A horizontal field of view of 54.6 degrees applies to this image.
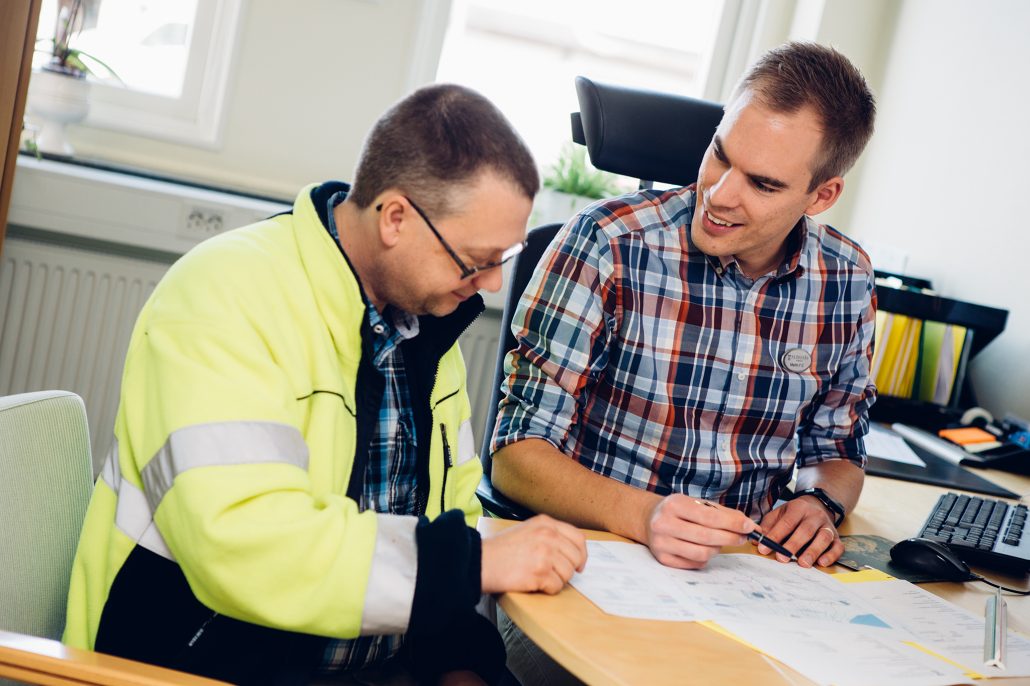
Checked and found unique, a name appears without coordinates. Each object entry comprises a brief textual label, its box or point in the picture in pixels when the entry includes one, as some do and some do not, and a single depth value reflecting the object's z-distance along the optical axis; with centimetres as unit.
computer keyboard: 146
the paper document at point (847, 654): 100
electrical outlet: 253
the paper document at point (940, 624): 111
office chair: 177
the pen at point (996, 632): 111
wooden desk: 94
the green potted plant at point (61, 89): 250
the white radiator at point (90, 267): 247
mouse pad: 137
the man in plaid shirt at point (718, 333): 154
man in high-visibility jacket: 99
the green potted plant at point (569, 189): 288
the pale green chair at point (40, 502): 109
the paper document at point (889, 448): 201
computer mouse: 136
